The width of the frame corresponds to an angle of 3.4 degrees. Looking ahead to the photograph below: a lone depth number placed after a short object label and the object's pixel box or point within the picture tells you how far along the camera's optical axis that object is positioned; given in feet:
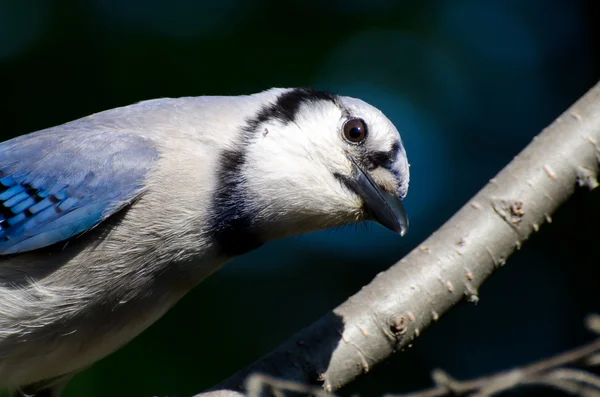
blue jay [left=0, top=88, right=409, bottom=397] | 9.93
